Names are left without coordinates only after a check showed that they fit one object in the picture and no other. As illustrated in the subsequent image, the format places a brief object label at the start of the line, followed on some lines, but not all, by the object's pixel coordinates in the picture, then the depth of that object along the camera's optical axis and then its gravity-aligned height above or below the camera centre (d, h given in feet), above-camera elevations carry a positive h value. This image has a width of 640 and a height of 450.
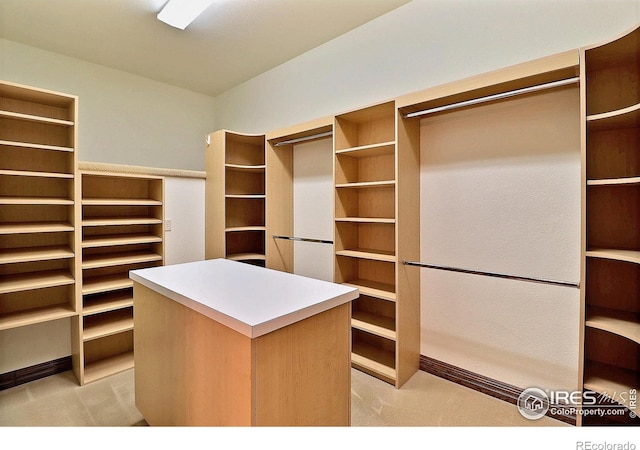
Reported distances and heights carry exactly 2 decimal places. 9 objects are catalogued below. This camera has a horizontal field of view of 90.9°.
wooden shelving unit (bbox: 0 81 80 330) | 6.77 +0.36
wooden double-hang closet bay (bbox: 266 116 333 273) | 10.22 +0.90
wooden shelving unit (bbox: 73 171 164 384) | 7.80 -0.93
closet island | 3.50 -1.62
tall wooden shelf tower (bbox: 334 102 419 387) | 7.32 -0.43
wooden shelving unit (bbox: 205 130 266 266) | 10.22 +0.88
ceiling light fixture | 7.55 +5.33
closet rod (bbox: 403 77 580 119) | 5.28 +2.38
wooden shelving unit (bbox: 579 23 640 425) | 4.92 +0.00
